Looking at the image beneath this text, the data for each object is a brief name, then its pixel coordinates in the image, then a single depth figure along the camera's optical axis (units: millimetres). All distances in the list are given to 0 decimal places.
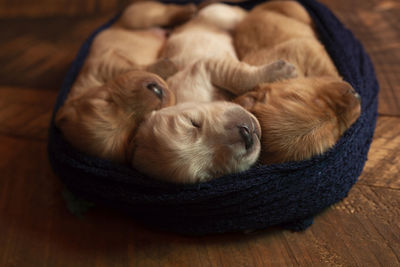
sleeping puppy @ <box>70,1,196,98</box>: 780
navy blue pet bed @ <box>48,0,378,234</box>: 663
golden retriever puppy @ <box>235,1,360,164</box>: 666
